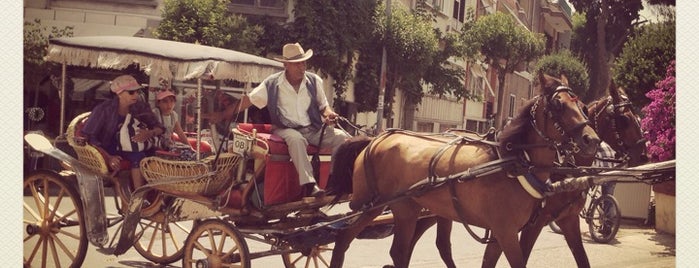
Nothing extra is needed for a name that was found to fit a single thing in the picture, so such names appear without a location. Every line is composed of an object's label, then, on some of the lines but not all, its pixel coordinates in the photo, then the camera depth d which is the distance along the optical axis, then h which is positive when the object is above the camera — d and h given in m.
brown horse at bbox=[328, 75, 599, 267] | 4.82 -0.47
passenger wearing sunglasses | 6.39 -0.34
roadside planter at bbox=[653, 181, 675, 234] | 8.02 -0.95
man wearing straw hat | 5.76 -0.09
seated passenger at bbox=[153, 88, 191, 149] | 6.90 -0.24
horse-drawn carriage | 5.51 -0.71
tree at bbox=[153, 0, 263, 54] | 9.43 +0.79
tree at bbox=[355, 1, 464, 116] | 12.29 +0.77
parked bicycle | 9.20 -1.23
